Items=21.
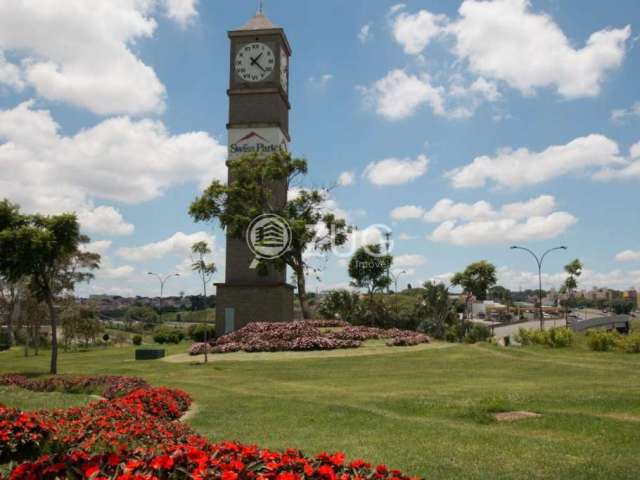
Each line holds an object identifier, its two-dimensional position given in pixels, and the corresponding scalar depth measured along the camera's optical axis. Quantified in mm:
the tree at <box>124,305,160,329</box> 123625
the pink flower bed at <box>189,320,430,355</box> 31422
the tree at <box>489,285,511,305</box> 159125
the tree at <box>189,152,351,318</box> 41562
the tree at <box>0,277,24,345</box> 54094
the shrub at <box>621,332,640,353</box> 26750
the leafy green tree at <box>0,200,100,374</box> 23406
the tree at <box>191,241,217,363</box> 55741
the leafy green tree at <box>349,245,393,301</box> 59344
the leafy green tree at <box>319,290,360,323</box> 53531
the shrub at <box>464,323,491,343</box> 38681
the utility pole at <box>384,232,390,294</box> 60350
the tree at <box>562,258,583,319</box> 98750
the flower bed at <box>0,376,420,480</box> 5609
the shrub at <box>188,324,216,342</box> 44656
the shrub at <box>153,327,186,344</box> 47438
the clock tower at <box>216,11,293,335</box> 43844
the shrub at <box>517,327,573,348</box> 30219
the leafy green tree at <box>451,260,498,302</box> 71625
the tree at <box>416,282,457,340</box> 52219
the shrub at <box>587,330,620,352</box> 27881
